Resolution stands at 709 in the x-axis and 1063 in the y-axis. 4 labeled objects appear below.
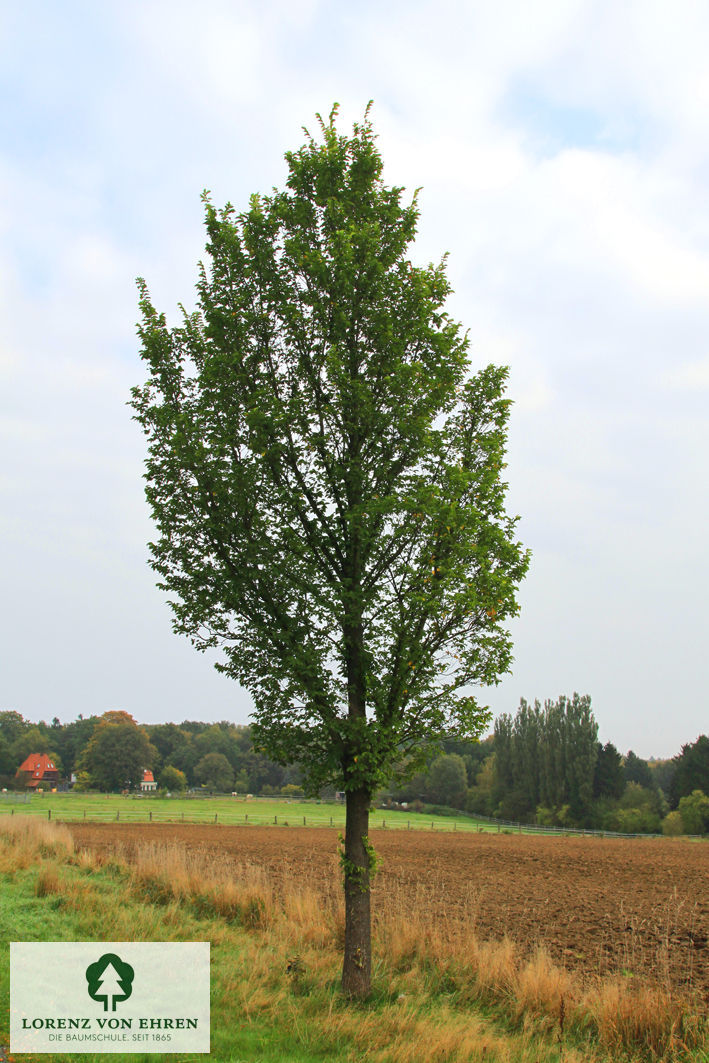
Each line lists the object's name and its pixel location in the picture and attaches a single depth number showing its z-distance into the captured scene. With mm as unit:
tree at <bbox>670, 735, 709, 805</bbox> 74944
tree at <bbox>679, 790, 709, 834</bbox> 67250
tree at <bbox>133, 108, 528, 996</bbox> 8414
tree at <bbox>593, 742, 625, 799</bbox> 83625
